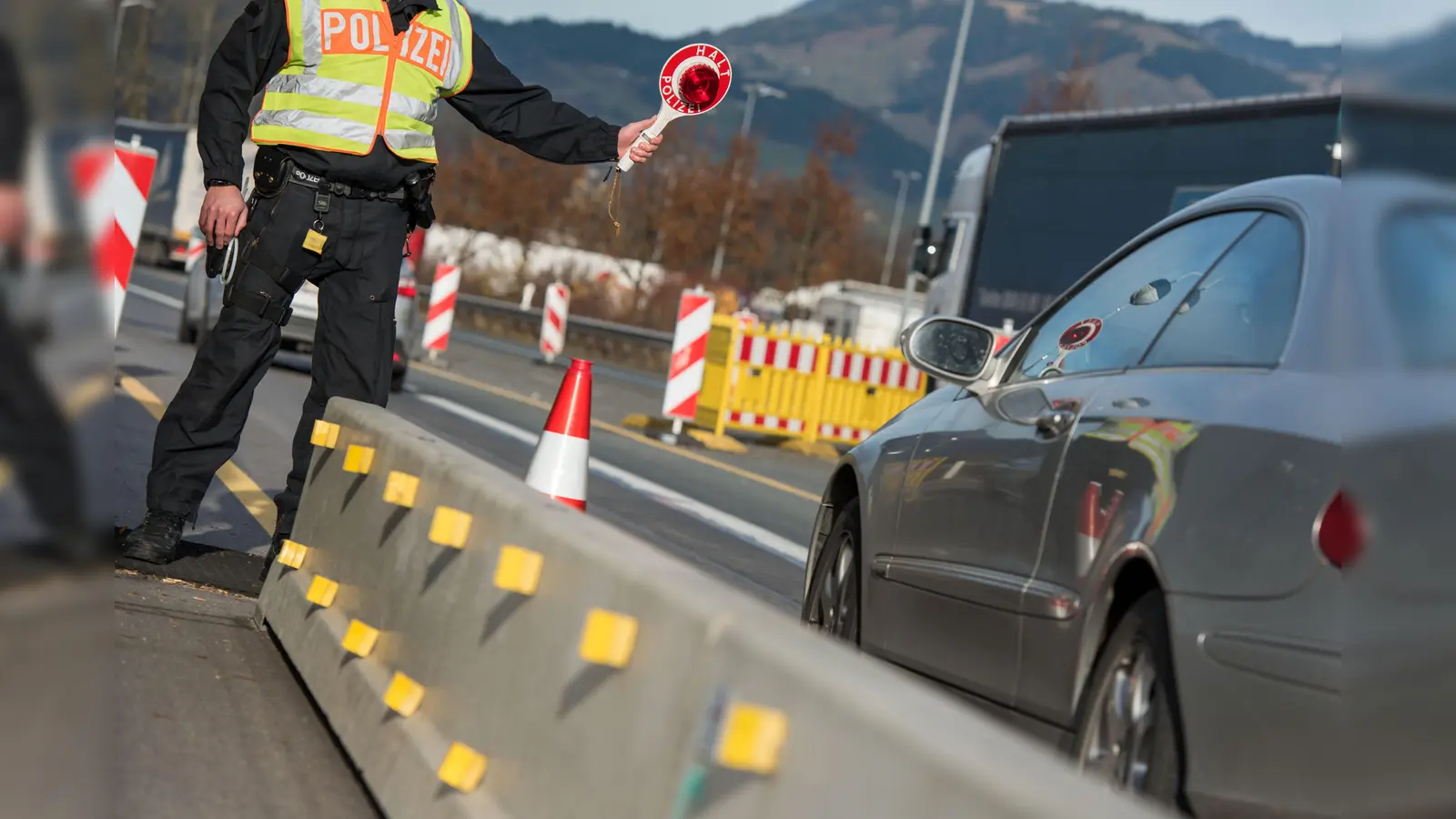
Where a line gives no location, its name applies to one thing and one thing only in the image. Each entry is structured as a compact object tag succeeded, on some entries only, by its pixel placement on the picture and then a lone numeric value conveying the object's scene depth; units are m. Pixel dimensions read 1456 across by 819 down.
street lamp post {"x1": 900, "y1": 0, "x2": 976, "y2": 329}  40.91
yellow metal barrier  20.12
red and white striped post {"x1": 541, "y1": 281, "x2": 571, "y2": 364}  32.03
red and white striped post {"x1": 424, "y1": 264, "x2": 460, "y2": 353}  27.17
